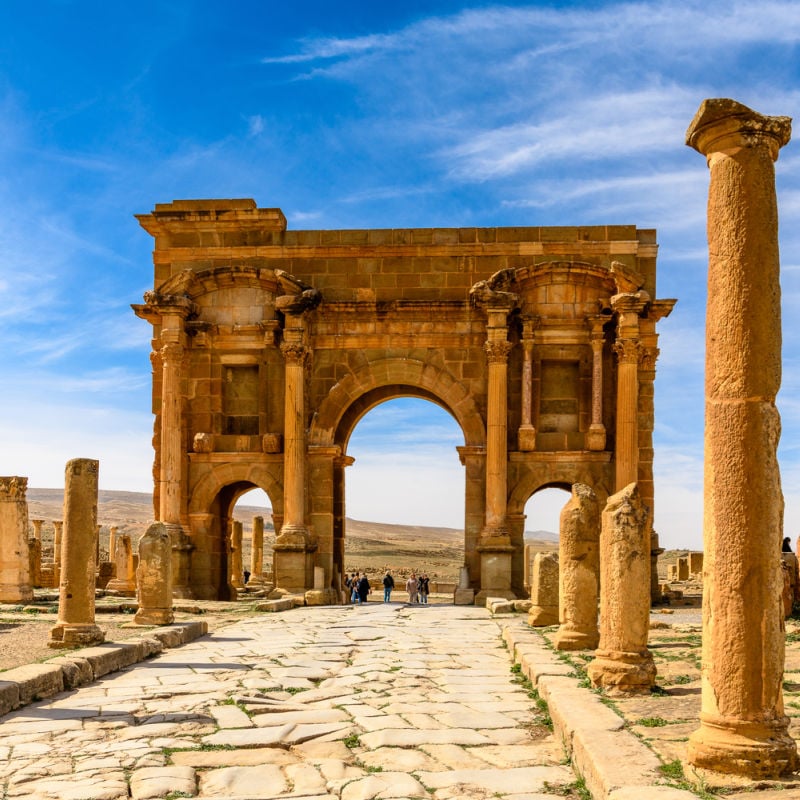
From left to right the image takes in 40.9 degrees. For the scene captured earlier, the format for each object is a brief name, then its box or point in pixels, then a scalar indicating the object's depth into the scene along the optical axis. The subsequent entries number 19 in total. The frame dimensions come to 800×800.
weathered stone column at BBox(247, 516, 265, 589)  35.16
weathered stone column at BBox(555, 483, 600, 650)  11.19
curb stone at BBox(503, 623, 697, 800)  5.12
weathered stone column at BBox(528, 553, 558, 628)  14.34
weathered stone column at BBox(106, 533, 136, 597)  30.70
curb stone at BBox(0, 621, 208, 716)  8.15
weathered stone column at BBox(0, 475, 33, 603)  19.81
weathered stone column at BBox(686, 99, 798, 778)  5.51
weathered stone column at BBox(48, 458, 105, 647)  11.45
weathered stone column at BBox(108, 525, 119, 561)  35.67
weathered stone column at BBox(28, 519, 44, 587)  29.09
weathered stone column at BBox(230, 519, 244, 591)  32.50
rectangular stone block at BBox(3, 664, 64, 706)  8.27
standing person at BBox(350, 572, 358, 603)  27.09
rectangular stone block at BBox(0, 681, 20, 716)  7.83
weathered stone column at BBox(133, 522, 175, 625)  14.09
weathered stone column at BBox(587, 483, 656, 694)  8.24
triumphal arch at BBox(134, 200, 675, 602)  21.78
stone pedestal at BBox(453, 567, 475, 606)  21.44
